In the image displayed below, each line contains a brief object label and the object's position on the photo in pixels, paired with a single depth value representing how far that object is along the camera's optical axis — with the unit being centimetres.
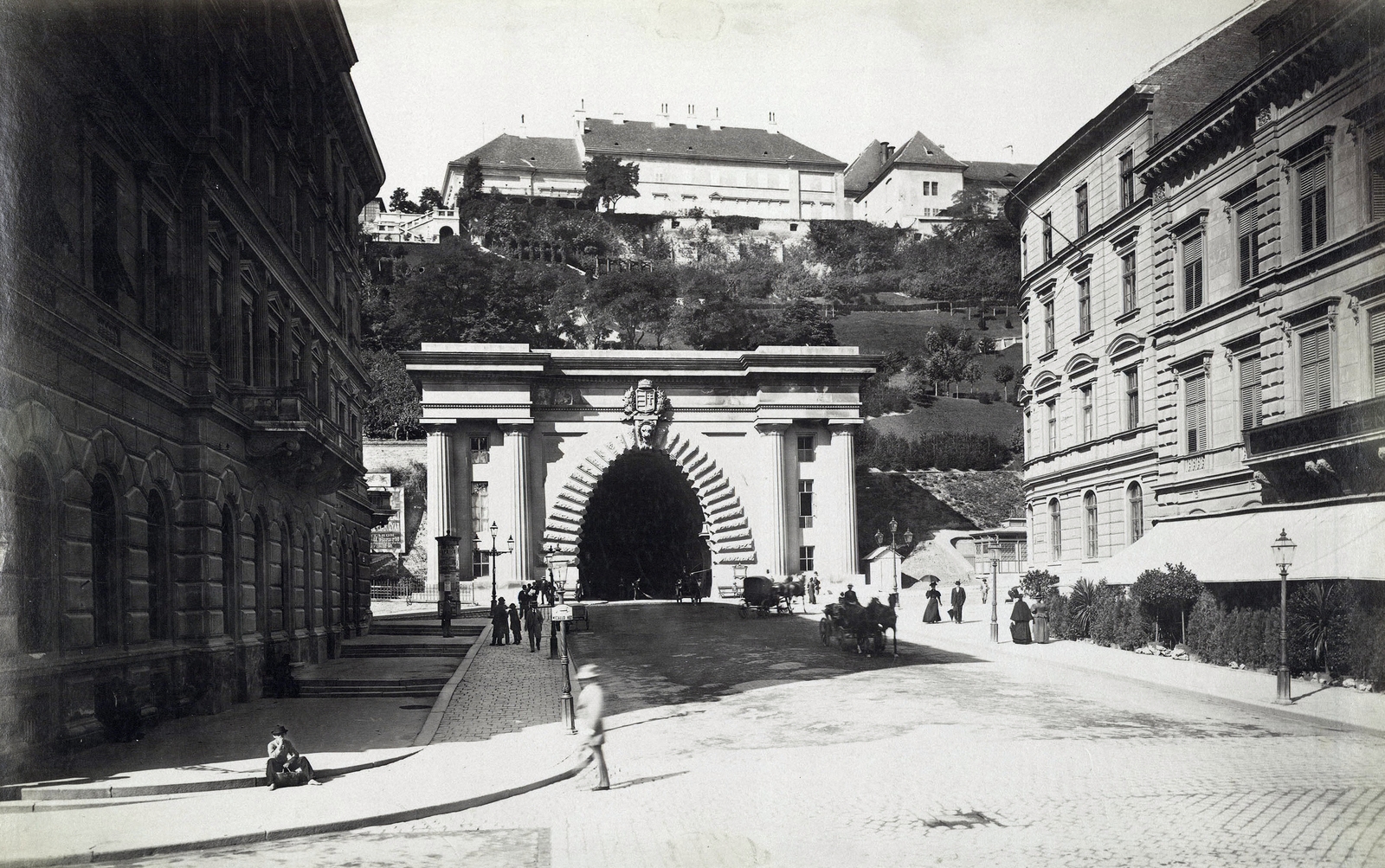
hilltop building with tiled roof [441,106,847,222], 14300
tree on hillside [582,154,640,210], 13825
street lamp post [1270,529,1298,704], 2181
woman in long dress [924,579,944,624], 4056
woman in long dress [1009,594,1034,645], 3356
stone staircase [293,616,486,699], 2698
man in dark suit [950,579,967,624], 4044
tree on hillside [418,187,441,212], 14350
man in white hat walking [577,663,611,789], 1620
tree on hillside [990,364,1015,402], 10638
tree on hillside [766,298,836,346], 10244
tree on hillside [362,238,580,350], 9231
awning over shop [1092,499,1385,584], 2320
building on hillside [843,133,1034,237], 15250
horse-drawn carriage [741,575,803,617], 4509
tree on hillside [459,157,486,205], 13350
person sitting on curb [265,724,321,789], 1622
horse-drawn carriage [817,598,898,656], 3058
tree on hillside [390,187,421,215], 14575
